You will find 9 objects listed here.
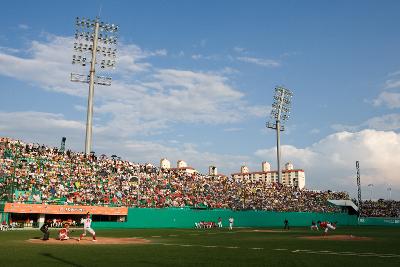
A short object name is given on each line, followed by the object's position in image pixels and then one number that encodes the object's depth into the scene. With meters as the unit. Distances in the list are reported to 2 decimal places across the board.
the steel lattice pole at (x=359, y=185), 86.88
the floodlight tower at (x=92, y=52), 59.72
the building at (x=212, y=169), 150.80
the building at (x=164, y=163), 186.98
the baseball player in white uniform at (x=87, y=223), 29.36
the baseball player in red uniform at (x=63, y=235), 28.25
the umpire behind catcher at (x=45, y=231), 27.44
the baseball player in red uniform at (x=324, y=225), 37.69
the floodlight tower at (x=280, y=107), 87.99
